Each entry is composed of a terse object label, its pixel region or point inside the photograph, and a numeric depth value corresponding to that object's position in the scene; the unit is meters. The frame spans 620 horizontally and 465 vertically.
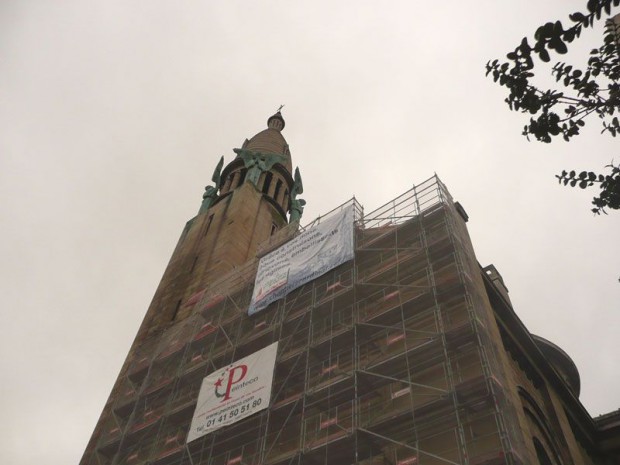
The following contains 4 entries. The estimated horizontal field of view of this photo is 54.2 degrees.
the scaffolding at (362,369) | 13.96
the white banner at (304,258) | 21.83
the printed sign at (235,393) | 18.28
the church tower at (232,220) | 33.25
